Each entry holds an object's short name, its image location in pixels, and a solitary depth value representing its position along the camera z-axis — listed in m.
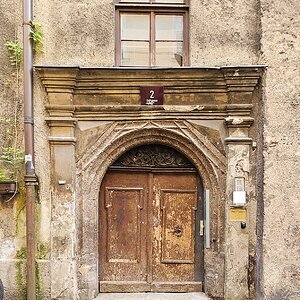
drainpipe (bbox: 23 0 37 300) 5.25
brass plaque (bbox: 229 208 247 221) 5.41
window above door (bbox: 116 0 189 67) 5.63
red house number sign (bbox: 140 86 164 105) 5.39
